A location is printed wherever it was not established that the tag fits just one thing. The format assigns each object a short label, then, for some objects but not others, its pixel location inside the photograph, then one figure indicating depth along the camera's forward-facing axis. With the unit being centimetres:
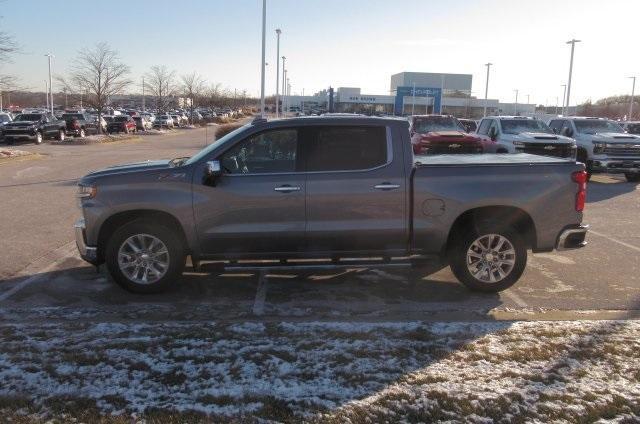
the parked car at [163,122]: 6078
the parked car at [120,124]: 4628
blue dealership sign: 7600
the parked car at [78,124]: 3834
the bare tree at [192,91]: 6699
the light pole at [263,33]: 3048
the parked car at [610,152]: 1633
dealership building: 9812
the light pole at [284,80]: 7312
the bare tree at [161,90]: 6891
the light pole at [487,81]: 6944
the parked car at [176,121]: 6819
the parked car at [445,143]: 1686
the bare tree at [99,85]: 3994
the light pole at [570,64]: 4601
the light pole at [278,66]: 4582
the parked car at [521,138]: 1595
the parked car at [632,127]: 2802
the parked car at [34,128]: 3159
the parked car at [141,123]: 5291
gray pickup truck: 588
